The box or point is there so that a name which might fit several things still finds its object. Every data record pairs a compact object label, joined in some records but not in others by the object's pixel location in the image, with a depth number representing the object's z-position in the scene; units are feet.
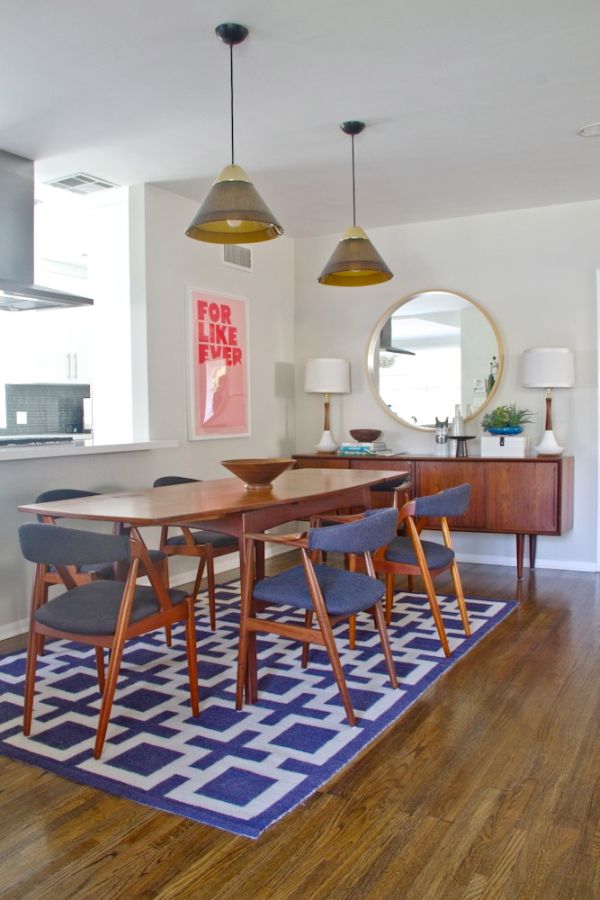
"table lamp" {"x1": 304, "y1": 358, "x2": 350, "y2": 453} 19.13
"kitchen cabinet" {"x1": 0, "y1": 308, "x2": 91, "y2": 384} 22.40
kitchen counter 12.51
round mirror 18.40
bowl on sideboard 18.83
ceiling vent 15.12
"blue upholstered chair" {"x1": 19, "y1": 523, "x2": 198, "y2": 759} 7.89
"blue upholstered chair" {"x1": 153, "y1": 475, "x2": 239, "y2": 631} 12.30
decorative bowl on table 11.20
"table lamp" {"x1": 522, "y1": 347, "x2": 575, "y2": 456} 16.62
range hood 13.71
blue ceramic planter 17.08
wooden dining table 8.92
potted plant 17.16
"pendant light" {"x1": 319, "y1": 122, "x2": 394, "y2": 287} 12.34
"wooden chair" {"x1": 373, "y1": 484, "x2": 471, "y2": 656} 11.10
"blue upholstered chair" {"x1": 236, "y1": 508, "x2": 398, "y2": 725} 8.69
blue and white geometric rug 7.34
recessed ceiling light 12.60
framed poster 17.01
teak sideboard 16.12
